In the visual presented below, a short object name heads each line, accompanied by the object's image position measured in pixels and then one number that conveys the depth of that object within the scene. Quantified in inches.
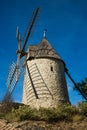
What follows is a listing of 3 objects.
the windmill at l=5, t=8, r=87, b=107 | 598.2
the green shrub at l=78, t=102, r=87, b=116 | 450.0
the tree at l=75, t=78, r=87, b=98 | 736.1
